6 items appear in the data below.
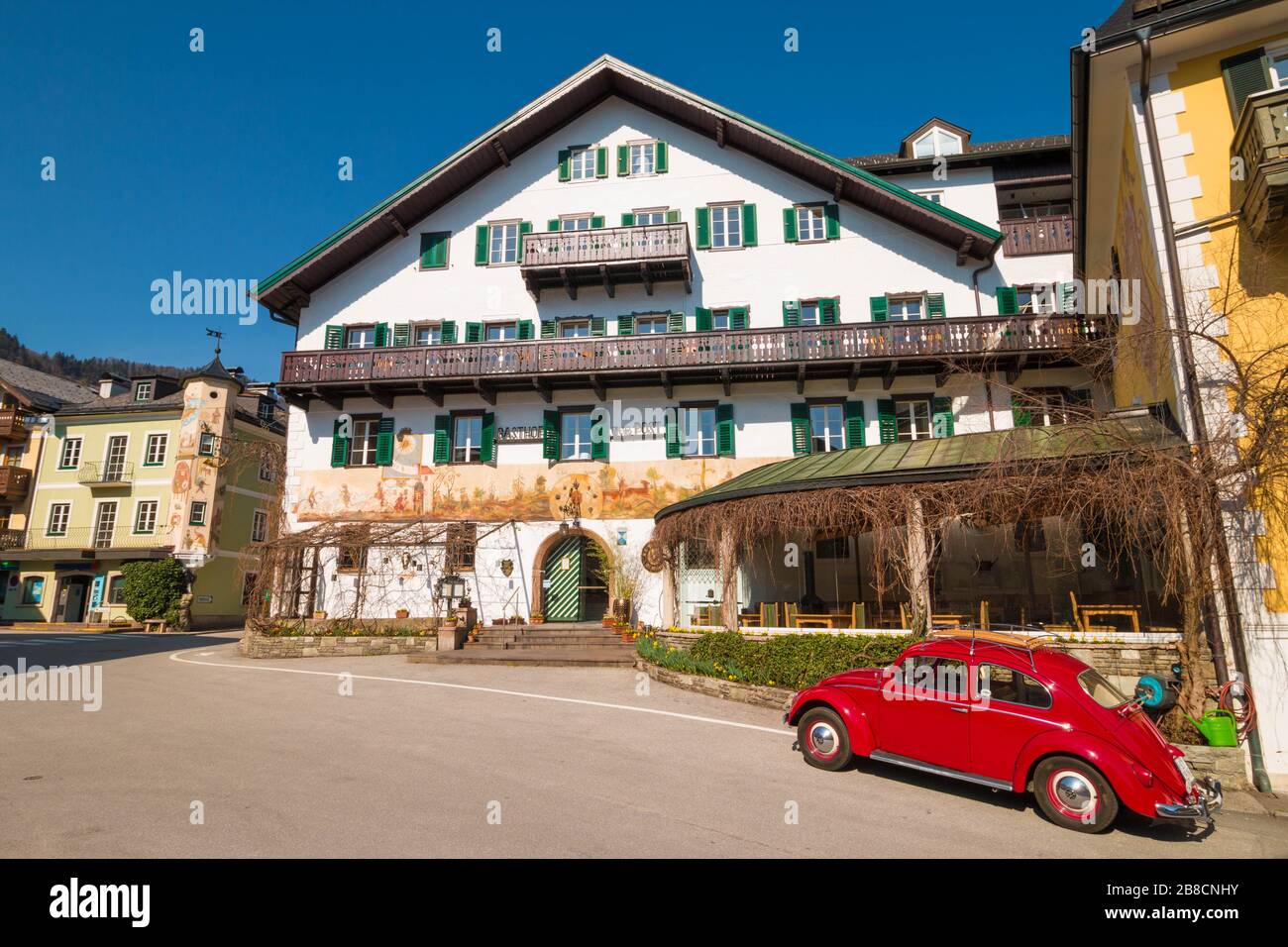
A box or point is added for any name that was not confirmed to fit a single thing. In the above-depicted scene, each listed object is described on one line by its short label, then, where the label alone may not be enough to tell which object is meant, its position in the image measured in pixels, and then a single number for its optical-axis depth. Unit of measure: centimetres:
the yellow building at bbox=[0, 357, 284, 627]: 3291
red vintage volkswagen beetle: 595
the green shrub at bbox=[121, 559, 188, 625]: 3078
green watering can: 790
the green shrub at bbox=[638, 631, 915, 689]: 1041
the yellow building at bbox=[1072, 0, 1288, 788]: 843
